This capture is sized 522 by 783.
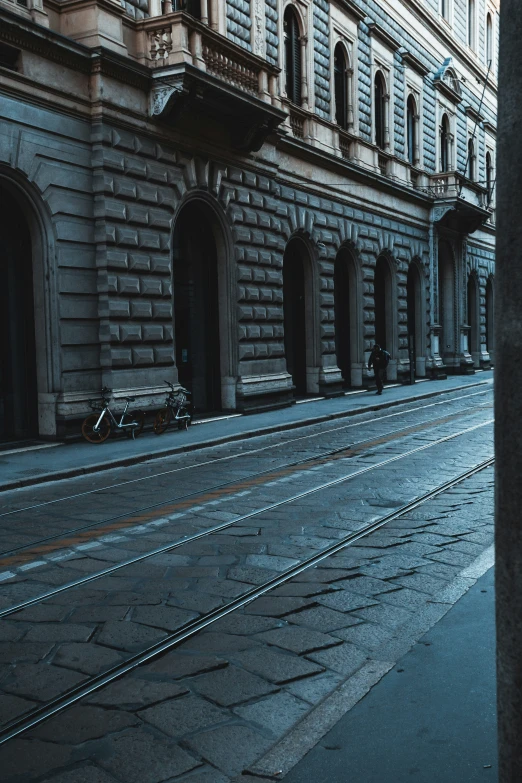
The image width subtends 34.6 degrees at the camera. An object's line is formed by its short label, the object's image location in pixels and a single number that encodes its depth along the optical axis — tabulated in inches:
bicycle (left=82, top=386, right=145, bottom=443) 535.2
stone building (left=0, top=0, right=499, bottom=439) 534.6
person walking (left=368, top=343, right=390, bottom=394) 918.4
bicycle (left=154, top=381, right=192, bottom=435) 593.6
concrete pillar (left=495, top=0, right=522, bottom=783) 78.2
